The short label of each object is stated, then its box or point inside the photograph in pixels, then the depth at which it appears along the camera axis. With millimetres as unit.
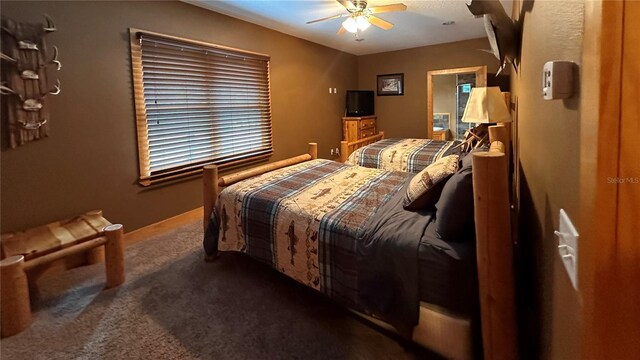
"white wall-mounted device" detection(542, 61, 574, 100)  717
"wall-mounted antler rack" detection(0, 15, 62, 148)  2301
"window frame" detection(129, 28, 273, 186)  3096
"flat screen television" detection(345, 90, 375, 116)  6727
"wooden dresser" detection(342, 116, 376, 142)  6449
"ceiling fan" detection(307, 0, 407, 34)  3316
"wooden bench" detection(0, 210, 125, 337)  1796
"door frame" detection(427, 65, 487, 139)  5816
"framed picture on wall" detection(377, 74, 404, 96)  6754
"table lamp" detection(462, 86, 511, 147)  2744
